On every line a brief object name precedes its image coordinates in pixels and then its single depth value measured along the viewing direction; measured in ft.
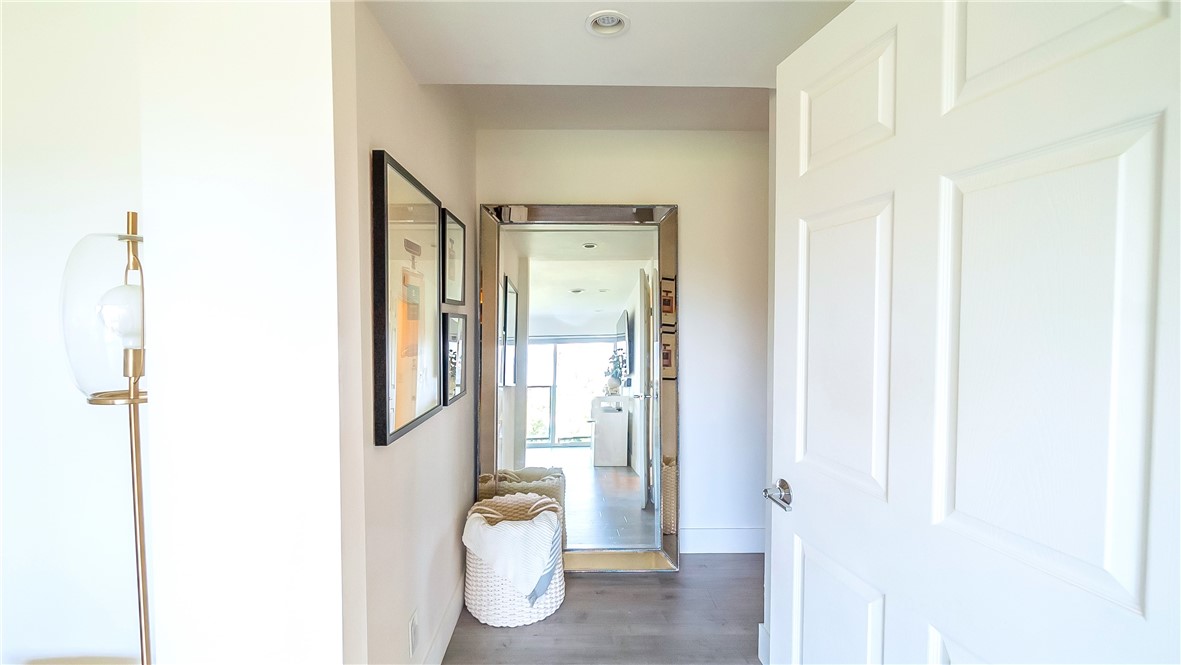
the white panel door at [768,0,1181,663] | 1.91
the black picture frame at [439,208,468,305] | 6.04
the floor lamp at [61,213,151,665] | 3.19
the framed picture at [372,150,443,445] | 4.11
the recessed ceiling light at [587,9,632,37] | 4.14
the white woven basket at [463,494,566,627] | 6.64
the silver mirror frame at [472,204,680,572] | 8.26
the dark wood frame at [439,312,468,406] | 5.96
